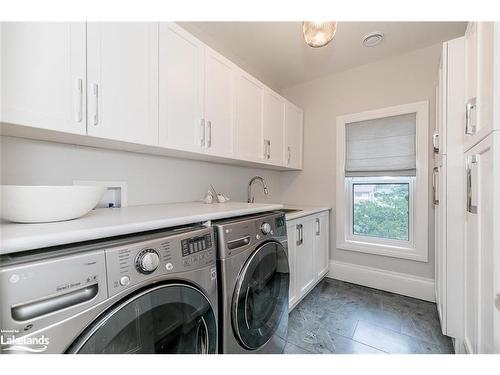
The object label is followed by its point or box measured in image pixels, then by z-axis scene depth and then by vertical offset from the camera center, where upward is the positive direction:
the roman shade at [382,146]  2.14 +0.43
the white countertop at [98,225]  0.53 -0.12
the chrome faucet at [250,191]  2.28 -0.04
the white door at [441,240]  1.30 -0.34
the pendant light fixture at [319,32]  1.20 +0.89
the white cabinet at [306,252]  1.76 -0.62
